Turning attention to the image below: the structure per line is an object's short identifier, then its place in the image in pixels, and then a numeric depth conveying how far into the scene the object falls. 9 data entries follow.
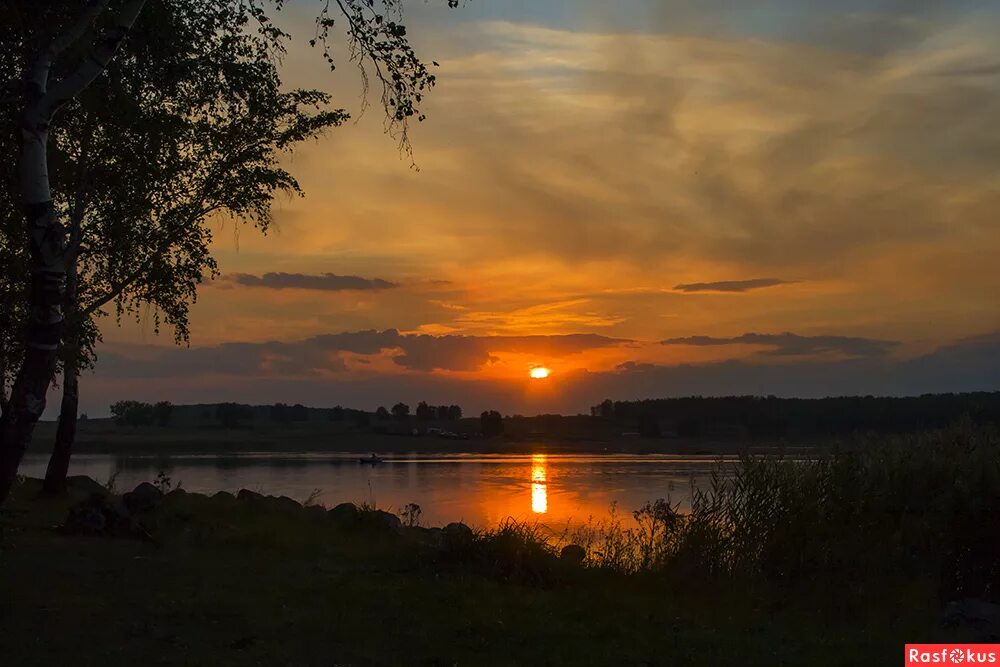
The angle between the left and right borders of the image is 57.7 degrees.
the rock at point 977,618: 10.70
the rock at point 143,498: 17.02
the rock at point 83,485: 22.62
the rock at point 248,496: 21.17
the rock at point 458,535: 13.59
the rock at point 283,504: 20.48
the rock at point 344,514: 18.40
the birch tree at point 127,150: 10.47
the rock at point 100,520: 14.50
